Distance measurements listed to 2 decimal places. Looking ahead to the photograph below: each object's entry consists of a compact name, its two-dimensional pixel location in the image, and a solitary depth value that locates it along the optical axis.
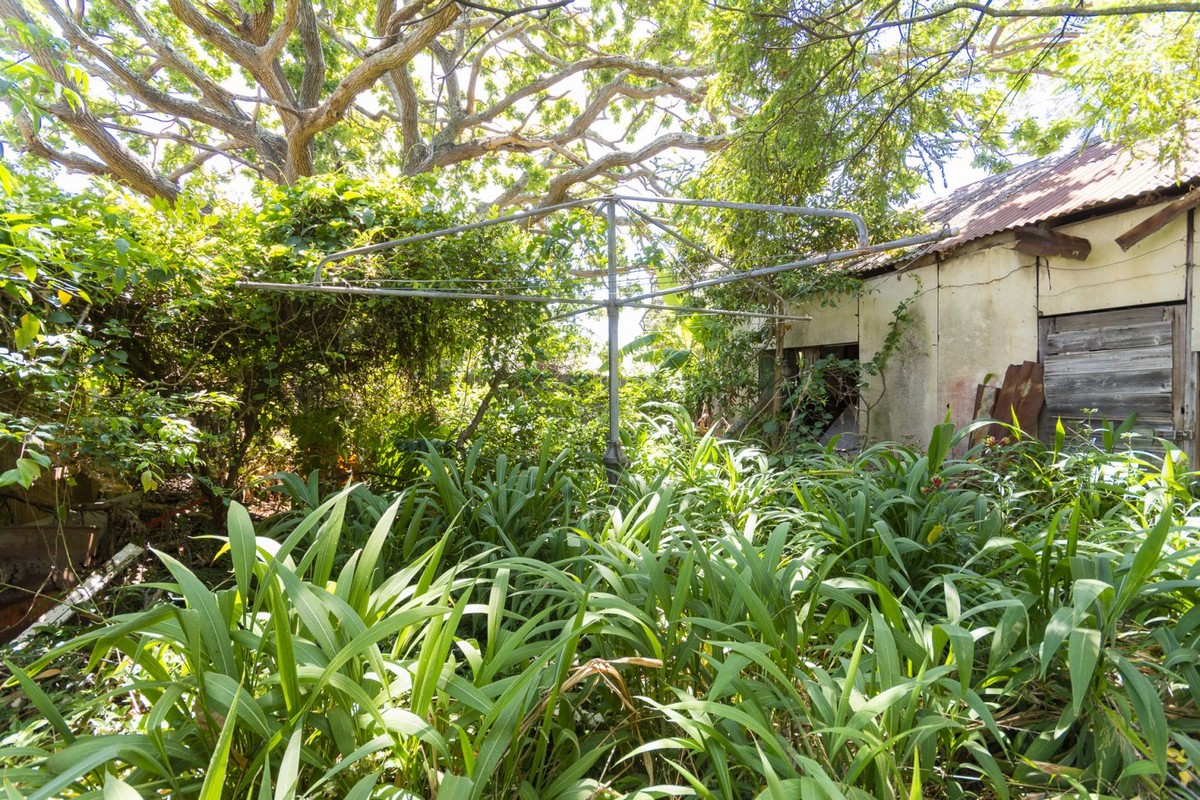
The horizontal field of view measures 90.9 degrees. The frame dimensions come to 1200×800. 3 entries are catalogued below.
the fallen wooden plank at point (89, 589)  2.51
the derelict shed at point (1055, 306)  4.30
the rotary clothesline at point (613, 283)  2.93
